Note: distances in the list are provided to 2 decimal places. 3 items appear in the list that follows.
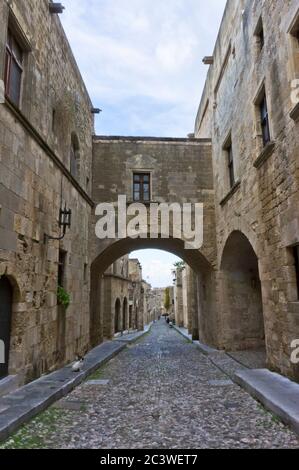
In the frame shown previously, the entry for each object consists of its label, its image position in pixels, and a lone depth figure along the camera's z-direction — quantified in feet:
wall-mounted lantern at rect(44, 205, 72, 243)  23.16
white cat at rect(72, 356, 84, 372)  21.98
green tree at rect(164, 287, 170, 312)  166.02
